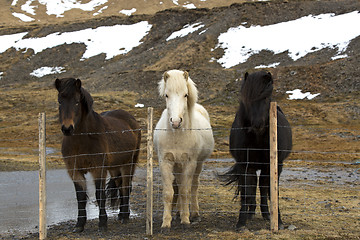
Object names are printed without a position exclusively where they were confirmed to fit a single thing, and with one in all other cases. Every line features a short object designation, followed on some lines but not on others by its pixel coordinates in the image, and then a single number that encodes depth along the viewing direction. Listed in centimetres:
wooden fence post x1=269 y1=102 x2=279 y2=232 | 655
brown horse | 666
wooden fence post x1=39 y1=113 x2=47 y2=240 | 663
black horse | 654
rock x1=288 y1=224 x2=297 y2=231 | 691
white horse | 692
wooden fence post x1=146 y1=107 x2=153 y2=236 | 672
